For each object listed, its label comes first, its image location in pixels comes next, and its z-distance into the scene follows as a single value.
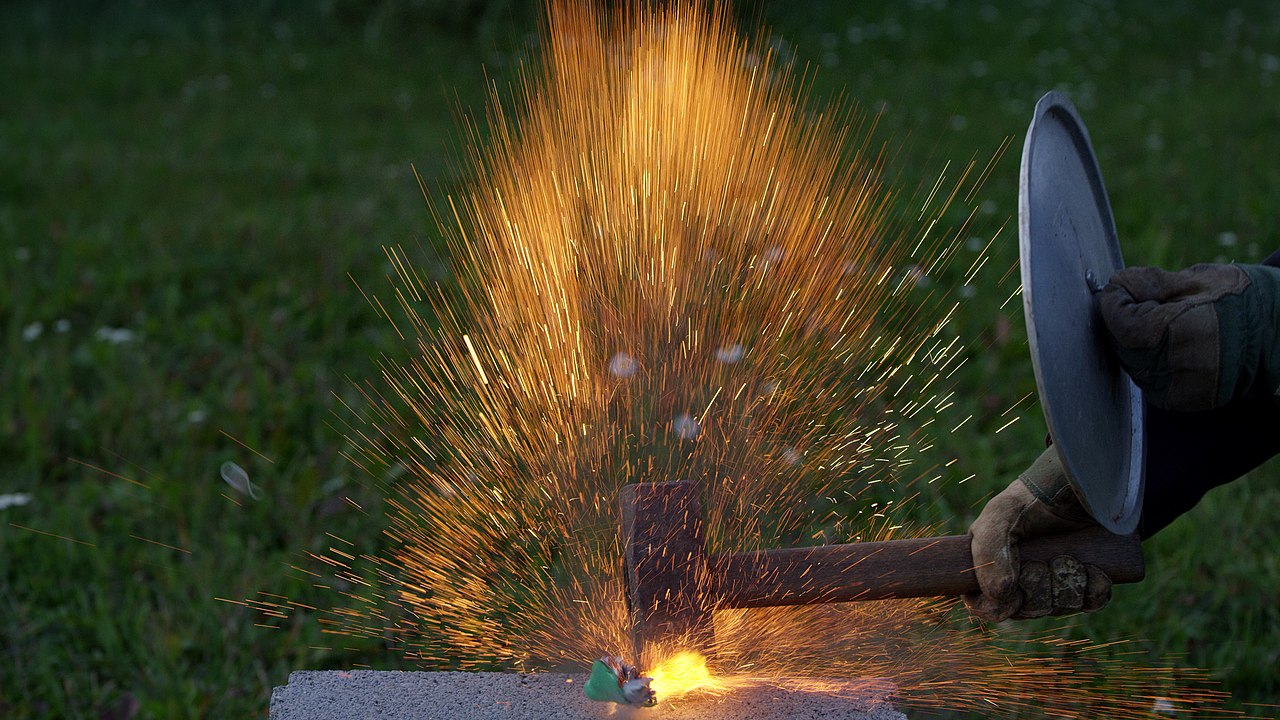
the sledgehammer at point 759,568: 3.63
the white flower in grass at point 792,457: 4.87
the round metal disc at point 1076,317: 3.06
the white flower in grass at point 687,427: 4.89
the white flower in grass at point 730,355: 5.06
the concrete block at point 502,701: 3.81
